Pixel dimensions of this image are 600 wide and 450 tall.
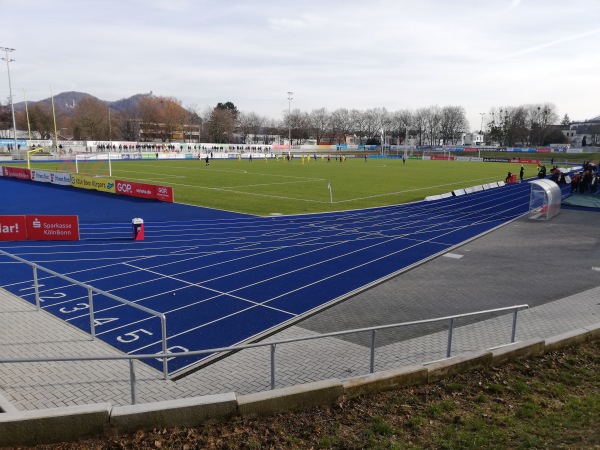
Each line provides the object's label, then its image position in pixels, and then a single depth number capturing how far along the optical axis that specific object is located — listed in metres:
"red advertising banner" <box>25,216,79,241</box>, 19.12
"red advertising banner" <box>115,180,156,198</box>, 31.90
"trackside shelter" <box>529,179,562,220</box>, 25.55
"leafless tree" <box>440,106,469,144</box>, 164.50
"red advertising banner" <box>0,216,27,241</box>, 19.02
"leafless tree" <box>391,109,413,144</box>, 168.12
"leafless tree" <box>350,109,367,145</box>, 176.75
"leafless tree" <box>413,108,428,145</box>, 169.75
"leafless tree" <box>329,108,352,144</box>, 177.00
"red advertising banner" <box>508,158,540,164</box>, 85.25
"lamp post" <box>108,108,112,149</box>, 112.90
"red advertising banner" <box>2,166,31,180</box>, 44.09
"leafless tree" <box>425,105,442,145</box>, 167.00
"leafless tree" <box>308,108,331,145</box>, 175.38
